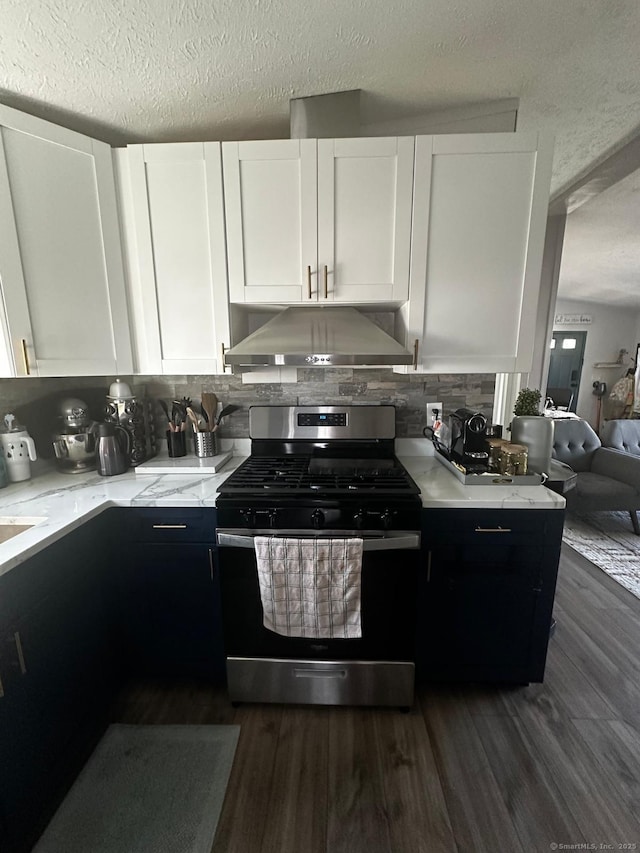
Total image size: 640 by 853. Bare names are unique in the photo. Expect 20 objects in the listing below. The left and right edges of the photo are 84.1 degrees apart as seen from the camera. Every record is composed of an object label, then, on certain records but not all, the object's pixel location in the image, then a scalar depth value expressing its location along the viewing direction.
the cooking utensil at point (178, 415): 1.92
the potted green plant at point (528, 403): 1.78
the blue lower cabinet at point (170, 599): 1.49
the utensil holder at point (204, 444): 1.92
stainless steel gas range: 1.40
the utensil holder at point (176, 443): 1.92
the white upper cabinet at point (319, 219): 1.50
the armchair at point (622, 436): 3.62
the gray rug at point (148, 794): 1.16
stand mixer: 1.74
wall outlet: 2.03
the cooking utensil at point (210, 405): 1.96
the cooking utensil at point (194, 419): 1.90
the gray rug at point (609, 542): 2.56
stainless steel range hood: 1.45
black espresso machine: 1.64
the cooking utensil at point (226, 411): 1.94
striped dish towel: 1.37
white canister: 1.62
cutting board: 1.74
